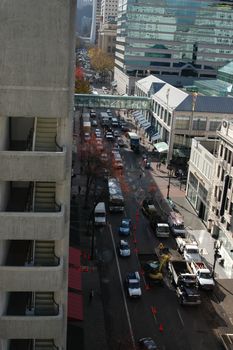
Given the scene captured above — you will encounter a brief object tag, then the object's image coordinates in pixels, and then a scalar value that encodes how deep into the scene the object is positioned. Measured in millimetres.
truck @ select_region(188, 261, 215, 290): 38906
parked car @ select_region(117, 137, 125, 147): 88062
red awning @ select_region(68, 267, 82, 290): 33750
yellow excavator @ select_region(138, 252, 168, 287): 39156
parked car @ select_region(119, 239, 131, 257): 43581
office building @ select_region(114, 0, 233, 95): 131500
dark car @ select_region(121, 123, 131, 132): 101588
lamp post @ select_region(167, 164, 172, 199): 61375
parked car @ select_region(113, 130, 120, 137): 94562
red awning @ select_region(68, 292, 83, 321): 29750
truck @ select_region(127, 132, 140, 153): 83938
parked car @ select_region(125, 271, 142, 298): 36625
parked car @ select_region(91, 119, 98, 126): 103994
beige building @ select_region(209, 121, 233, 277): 44719
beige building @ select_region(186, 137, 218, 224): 52562
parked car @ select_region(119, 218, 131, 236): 48250
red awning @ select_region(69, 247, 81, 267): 37194
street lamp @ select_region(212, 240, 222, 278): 42844
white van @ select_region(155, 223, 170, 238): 48500
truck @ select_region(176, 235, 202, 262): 43466
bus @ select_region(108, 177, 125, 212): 54500
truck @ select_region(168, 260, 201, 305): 36219
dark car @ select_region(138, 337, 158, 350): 30109
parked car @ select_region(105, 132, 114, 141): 90438
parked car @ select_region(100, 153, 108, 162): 64137
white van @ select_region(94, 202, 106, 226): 50344
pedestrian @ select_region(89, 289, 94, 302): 35862
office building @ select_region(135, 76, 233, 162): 75062
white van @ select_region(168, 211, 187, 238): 49438
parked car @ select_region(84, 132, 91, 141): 83588
